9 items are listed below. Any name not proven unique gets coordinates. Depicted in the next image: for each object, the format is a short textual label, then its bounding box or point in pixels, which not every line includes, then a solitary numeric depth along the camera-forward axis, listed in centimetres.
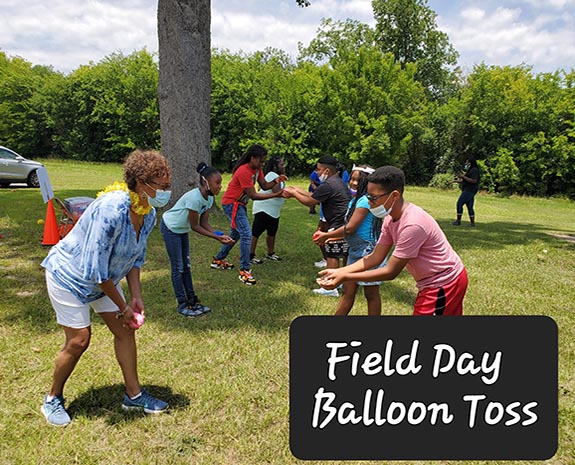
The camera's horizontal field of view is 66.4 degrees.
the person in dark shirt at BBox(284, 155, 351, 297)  511
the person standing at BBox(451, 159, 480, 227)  1166
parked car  1628
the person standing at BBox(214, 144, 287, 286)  616
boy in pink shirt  293
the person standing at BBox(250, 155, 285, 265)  700
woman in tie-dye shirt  260
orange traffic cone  781
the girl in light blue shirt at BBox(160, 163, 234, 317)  471
